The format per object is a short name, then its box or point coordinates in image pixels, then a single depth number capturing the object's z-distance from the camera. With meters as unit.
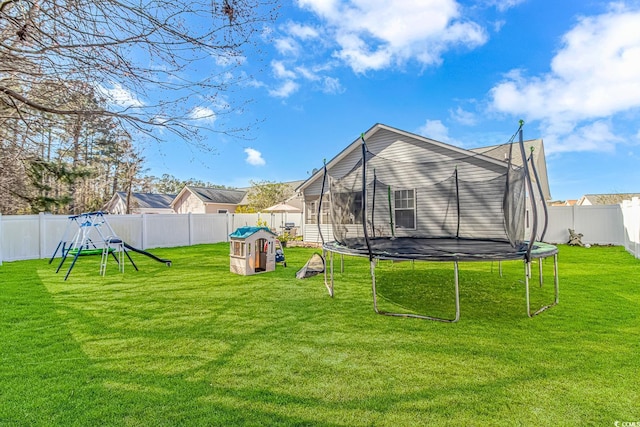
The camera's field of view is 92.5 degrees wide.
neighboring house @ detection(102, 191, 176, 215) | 24.38
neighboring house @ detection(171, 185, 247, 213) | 22.92
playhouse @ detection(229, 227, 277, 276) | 6.13
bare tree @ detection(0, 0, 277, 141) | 2.86
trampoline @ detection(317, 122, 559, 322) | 3.87
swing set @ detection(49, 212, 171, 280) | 6.31
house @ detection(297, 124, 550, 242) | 8.49
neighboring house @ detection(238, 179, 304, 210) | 23.80
